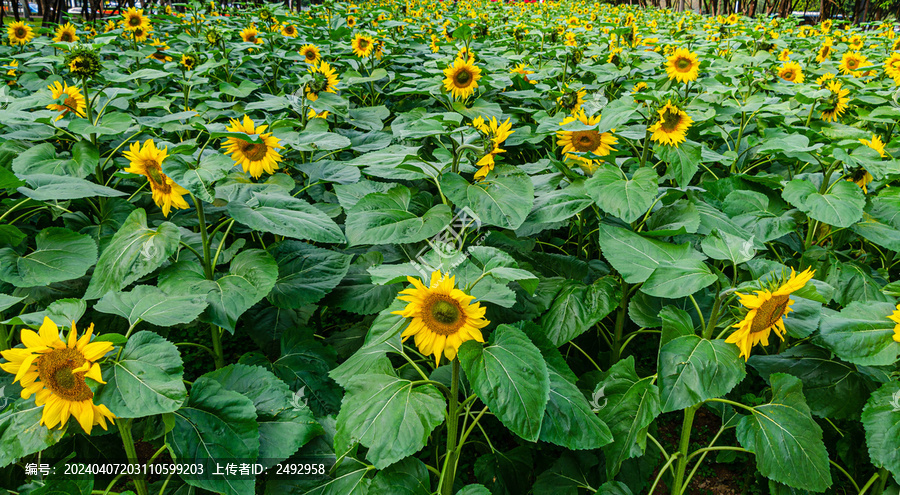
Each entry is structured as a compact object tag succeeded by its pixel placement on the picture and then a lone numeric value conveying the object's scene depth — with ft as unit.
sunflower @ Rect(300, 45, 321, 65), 15.21
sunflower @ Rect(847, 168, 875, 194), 8.31
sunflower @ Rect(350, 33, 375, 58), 16.39
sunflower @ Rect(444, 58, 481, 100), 10.77
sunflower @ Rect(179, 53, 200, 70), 14.40
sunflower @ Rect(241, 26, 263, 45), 20.44
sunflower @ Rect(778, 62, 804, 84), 16.33
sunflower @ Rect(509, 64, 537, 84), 15.51
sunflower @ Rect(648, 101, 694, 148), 7.43
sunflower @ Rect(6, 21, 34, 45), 19.69
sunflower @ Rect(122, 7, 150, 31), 18.74
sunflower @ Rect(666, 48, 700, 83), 11.96
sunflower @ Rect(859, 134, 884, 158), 8.48
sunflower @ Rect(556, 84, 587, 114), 10.75
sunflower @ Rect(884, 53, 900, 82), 15.62
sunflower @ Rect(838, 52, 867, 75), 17.42
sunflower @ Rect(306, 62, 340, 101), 10.91
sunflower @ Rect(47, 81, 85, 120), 9.96
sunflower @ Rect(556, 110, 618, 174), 8.65
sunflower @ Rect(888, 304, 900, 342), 5.24
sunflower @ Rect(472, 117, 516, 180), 7.13
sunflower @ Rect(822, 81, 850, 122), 11.94
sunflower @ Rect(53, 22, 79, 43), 17.60
